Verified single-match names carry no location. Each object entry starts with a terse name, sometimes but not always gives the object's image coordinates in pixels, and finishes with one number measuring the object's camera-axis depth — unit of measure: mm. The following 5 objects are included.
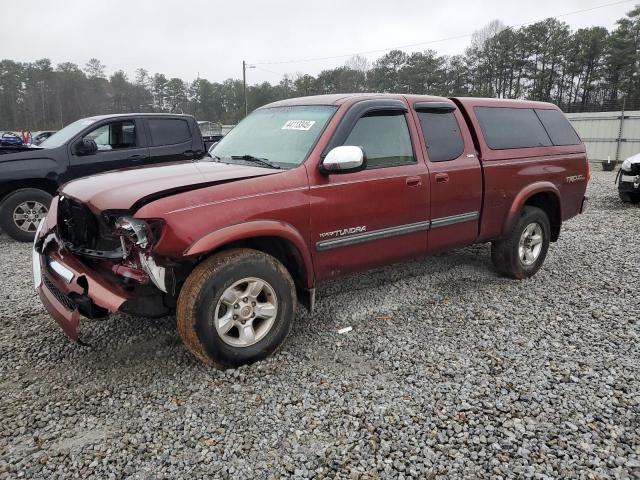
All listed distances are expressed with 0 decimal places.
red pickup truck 2883
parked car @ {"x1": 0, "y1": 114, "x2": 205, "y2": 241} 6758
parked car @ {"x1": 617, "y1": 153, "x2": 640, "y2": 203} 9594
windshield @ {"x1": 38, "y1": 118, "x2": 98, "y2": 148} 7202
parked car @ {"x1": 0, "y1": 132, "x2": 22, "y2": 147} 19291
